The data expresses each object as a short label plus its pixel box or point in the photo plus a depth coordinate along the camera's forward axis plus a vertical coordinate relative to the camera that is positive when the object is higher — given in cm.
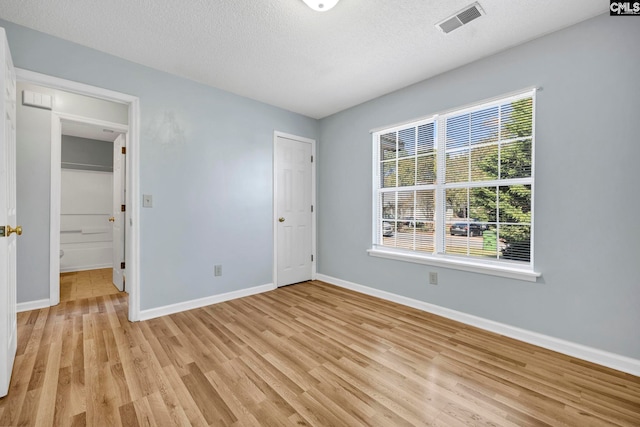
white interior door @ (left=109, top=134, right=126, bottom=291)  371 -4
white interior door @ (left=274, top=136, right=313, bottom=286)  401 +2
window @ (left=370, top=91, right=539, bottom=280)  246 +26
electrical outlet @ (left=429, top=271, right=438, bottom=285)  297 -71
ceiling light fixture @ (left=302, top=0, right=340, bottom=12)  188 +146
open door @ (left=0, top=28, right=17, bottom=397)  161 -4
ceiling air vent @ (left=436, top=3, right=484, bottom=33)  199 +149
